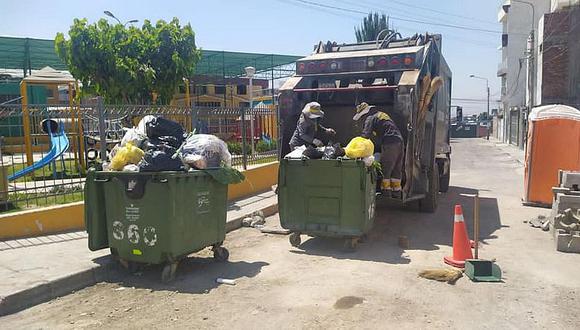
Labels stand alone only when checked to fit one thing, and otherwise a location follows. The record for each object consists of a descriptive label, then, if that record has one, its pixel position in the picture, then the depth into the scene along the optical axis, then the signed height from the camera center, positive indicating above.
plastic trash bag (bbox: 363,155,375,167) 6.16 -0.58
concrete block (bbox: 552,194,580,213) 6.40 -1.21
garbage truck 7.16 +0.40
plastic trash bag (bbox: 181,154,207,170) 5.45 -0.50
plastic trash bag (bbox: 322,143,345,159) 6.41 -0.49
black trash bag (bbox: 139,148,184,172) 5.18 -0.49
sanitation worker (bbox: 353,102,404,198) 6.78 -0.44
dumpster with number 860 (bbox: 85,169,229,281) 5.09 -1.08
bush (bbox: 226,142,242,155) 10.25 -0.67
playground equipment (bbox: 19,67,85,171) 7.33 +0.13
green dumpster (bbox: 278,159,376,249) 6.16 -1.10
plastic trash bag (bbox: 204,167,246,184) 5.56 -0.69
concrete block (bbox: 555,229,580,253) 6.20 -1.69
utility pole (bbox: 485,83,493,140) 55.02 -0.95
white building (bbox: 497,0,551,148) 38.47 +4.91
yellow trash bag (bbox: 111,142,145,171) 5.53 -0.45
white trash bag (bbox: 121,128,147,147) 5.99 -0.25
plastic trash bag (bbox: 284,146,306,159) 6.62 -0.52
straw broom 5.10 -1.75
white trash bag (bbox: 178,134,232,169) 5.48 -0.41
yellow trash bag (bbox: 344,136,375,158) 6.18 -0.44
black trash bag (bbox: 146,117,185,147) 5.89 -0.15
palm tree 33.84 +6.35
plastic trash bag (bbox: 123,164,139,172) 5.36 -0.57
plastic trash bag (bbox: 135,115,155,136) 6.08 -0.10
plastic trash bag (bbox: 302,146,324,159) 6.49 -0.51
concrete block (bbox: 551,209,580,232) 6.32 -1.45
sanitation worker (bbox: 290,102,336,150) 7.11 -0.17
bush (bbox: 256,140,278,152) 11.12 -0.70
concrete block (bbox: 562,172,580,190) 6.79 -0.97
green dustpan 5.15 -1.71
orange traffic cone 5.66 -1.53
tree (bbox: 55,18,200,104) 12.21 +1.62
